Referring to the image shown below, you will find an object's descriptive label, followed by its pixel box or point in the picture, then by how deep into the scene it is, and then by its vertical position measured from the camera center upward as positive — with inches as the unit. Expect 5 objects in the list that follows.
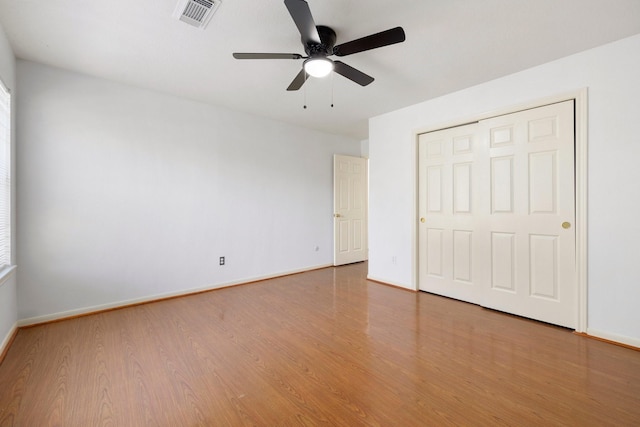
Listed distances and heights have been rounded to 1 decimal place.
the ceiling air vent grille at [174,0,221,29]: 73.3 +55.0
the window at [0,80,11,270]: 89.9 +11.5
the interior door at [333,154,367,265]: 207.6 -0.4
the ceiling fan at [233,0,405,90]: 65.5 +44.0
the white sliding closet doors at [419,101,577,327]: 103.0 -4.4
